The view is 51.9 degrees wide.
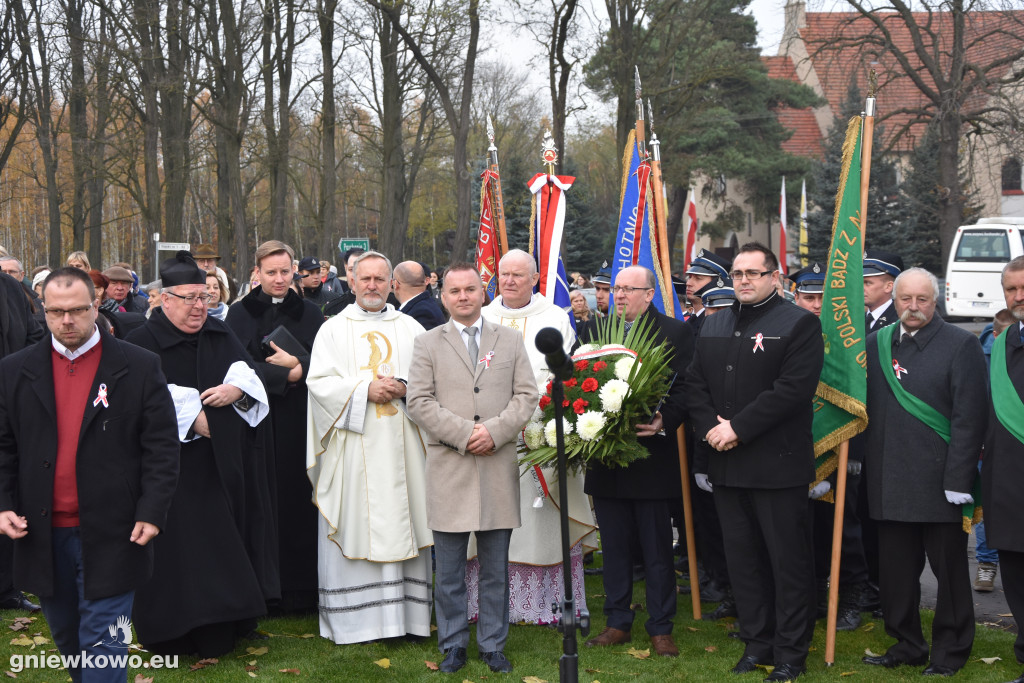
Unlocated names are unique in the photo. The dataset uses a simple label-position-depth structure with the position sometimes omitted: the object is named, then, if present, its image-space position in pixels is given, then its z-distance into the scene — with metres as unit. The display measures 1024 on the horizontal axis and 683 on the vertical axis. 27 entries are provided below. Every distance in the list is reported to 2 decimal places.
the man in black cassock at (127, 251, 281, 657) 5.82
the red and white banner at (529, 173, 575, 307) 8.83
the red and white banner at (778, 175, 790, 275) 20.61
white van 25.75
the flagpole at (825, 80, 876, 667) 5.99
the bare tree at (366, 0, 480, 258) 19.02
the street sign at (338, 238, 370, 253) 24.98
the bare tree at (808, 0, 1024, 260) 23.30
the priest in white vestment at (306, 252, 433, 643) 6.40
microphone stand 4.16
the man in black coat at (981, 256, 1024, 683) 5.38
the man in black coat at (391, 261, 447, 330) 7.77
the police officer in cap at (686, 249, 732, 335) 8.63
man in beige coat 5.85
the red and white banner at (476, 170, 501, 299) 9.63
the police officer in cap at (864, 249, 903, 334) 7.14
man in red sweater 4.47
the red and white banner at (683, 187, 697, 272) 16.80
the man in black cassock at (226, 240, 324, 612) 7.07
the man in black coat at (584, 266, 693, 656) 6.17
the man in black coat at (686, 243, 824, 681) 5.71
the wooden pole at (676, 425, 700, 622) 6.82
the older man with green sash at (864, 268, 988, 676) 5.64
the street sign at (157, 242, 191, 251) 19.05
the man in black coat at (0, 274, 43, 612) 7.06
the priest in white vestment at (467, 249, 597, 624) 6.77
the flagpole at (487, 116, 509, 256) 9.48
